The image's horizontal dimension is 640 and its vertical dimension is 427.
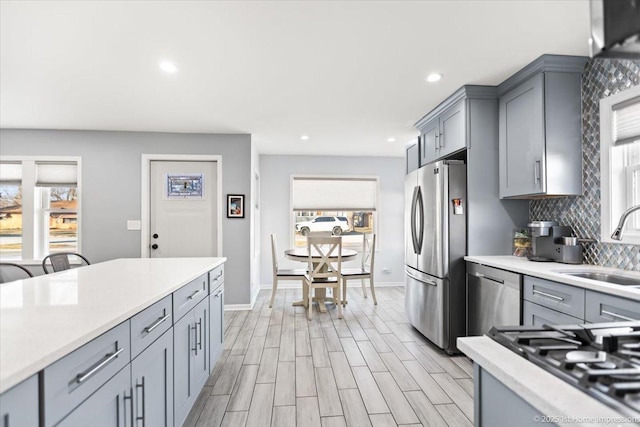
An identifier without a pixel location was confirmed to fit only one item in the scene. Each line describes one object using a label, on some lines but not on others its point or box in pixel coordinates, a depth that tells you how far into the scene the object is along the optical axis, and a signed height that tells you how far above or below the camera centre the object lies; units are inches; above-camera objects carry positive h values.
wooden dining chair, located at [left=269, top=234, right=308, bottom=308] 172.1 -31.8
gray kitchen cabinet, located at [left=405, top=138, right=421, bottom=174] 155.6 +30.0
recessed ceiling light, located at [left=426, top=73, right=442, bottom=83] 106.0 +47.0
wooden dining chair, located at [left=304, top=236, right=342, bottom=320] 156.6 -24.7
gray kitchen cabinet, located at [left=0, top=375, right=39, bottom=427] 27.3 -17.0
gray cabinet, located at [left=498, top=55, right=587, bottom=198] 95.4 +27.1
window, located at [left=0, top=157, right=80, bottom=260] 169.5 +4.9
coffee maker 94.0 -8.2
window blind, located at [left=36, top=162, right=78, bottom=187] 172.7 +22.8
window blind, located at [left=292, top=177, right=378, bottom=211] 233.1 +16.6
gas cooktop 21.4 -11.9
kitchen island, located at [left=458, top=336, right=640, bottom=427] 20.5 -13.2
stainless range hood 22.1 +13.6
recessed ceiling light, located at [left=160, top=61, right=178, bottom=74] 97.9 +46.7
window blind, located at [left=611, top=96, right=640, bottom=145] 82.9 +25.5
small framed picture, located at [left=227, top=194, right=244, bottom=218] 176.2 +5.6
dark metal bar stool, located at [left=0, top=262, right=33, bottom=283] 165.5 -29.7
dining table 164.8 -21.6
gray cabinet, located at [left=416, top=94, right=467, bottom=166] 117.2 +35.8
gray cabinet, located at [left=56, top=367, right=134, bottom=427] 36.7 -24.3
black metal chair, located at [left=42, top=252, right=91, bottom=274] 108.4 -15.8
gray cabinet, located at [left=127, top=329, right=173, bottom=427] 49.9 -28.9
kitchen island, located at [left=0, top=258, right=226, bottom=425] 32.8 -14.4
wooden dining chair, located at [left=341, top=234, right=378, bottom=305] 171.6 -31.3
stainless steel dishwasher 89.7 -25.0
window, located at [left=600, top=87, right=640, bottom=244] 83.5 +15.5
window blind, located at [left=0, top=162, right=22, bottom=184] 171.6 +23.0
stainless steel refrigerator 113.5 -12.9
